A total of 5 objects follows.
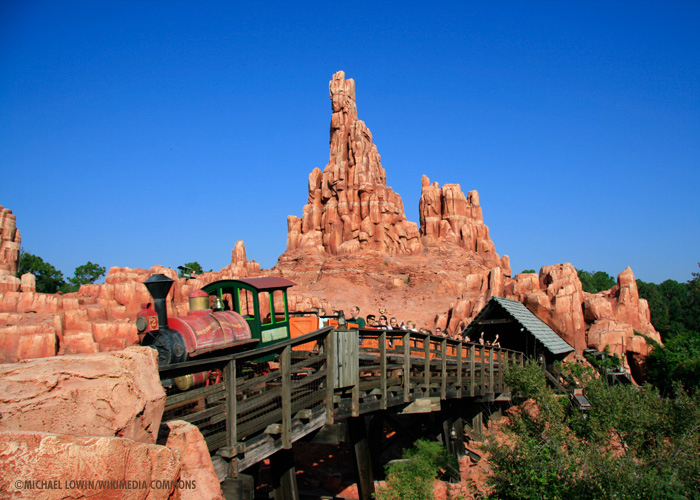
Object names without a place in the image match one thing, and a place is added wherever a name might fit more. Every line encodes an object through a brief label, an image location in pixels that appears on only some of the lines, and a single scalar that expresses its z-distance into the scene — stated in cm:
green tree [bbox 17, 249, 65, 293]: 6881
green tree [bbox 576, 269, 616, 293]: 8432
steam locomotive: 879
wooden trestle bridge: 551
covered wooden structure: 1714
